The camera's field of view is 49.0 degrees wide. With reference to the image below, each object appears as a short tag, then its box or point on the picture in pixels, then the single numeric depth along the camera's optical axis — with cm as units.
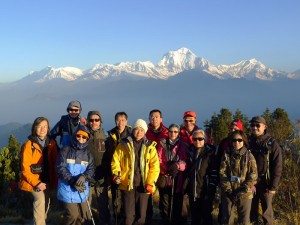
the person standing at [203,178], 624
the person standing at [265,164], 610
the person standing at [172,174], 642
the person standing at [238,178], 580
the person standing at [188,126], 682
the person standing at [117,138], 653
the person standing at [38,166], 578
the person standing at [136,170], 597
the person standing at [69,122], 678
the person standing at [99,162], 640
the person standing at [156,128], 674
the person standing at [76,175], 555
